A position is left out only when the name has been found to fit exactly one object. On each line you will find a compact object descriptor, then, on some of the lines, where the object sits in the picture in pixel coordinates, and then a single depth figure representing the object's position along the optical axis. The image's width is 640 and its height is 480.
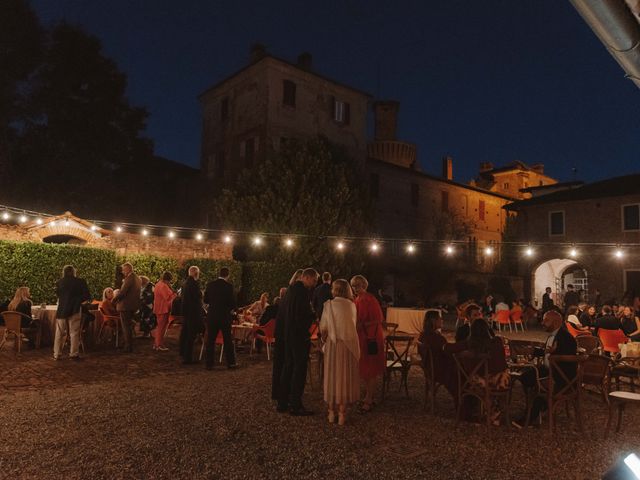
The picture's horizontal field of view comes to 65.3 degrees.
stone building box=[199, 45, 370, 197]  22.81
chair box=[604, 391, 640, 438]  4.95
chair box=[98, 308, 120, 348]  10.08
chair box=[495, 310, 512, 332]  15.62
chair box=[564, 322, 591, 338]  10.30
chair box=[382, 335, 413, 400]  6.58
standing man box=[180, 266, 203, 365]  8.66
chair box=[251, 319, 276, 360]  8.93
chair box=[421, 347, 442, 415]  5.89
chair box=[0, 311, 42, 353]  8.80
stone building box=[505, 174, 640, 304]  21.89
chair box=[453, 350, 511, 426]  5.29
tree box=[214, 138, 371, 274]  18.16
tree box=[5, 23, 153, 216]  22.31
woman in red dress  5.84
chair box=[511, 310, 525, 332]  15.95
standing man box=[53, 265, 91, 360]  8.37
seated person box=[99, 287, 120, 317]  10.21
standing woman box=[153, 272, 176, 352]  9.55
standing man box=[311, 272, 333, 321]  8.36
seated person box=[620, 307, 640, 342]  9.80
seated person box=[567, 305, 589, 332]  10.55
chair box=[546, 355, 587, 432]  5.16
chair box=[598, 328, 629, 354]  8.94
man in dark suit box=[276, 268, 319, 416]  5.58
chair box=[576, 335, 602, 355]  7.21
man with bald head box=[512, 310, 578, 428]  5.42
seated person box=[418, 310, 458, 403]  5.80
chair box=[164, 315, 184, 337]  11.19
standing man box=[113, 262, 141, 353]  9.34
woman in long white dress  5.24
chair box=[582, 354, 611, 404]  5.50
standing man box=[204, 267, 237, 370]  7.94
